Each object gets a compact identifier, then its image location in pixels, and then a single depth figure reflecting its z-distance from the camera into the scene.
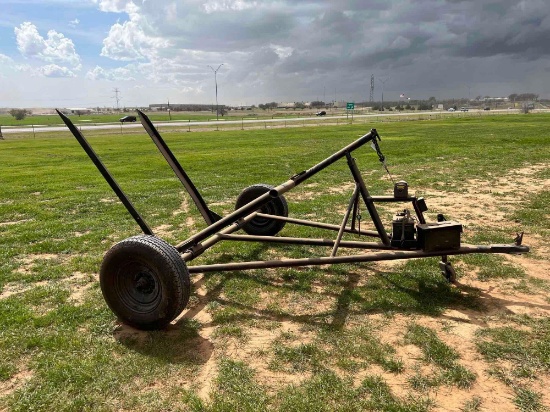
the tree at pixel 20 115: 101.64
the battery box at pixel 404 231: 5.12
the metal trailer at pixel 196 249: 4.07
